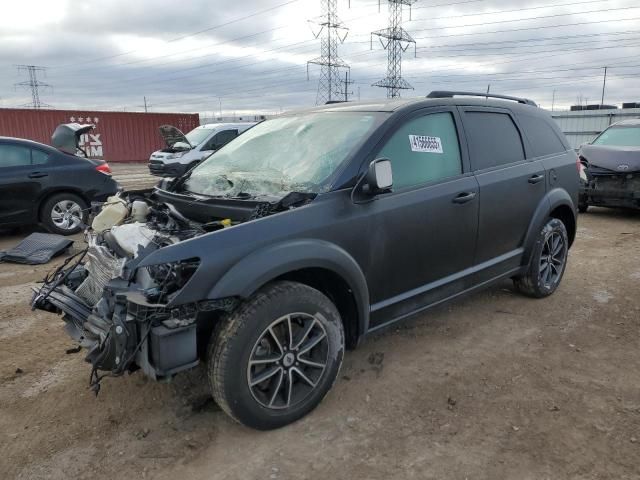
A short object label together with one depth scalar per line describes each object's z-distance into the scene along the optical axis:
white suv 14.35
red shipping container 23.67
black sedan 7.31
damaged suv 2.57
